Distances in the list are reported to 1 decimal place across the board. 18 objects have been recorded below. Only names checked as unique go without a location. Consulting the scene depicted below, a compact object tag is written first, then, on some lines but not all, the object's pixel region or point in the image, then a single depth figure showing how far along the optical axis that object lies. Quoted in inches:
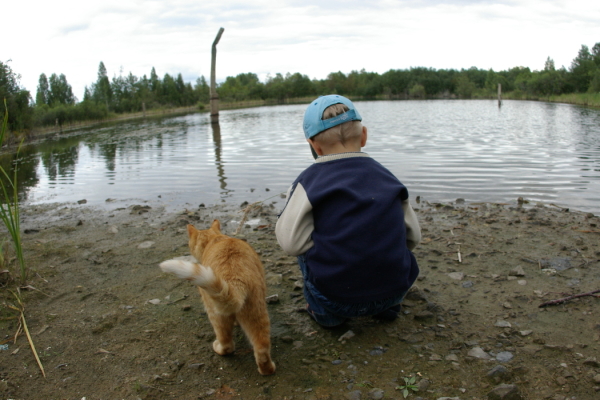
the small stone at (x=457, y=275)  141.1
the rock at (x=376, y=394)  84.7
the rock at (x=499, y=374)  88.4
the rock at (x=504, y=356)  95.7
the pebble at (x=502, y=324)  109.6
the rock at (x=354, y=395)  85.2
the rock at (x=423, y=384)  86.4
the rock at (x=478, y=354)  97.0
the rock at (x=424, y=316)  116.3
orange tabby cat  81.7
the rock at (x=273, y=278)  145.6
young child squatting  95.9
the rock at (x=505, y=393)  82.2
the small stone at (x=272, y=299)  131.7
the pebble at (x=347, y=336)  108.5
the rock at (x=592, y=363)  89.7
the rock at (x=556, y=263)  142.5
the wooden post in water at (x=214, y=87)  1032.2
